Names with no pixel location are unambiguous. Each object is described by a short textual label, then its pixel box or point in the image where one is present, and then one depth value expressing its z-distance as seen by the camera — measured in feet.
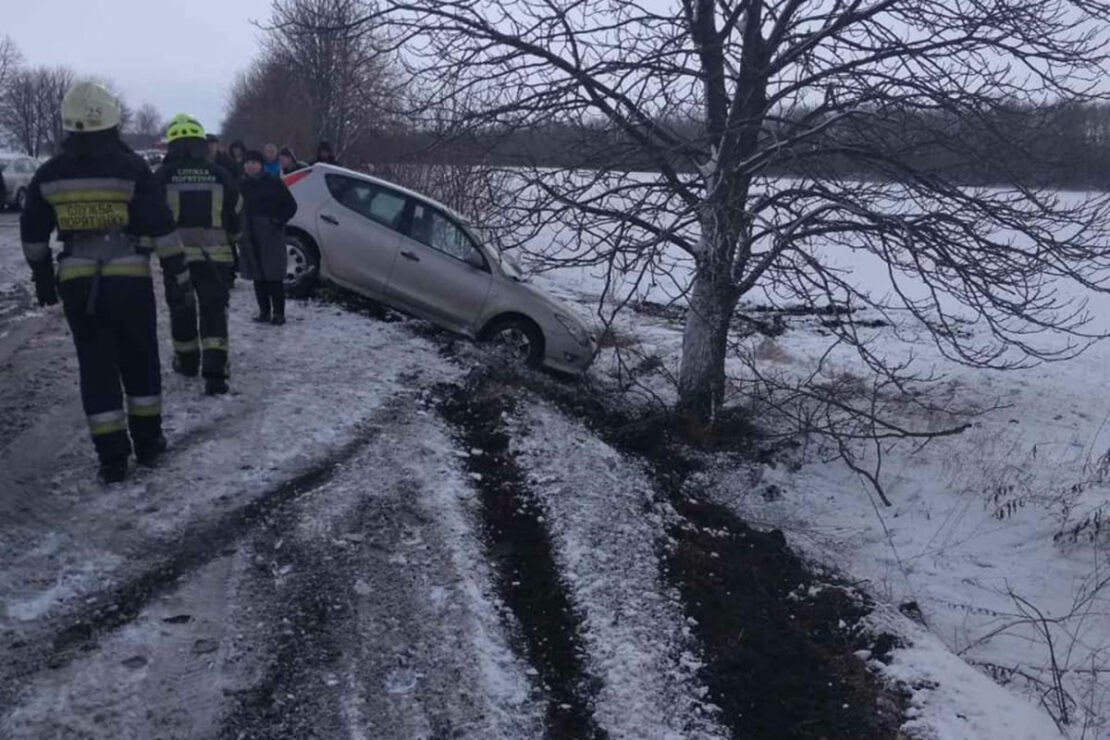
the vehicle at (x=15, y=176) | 76.95
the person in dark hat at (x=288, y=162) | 37.32
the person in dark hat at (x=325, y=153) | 43.93
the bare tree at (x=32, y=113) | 196.75
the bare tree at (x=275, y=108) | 97.71
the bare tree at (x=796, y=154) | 24.26
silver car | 32.55
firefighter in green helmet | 21.74
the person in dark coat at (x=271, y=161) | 33.60
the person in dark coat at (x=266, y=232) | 28.55
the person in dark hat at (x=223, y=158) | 40.57
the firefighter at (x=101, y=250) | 15.98
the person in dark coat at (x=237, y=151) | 47.44
